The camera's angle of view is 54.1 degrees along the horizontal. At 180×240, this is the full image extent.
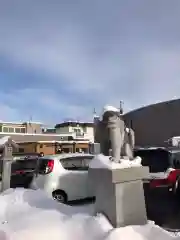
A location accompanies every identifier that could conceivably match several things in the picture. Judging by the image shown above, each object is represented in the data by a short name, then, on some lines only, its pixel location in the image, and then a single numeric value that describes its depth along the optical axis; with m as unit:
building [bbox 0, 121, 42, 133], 29.07
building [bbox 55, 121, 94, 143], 33.30
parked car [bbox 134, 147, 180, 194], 4.70
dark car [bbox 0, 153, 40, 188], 6.54
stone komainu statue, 2.71
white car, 5.10
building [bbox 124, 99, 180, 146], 11.90
